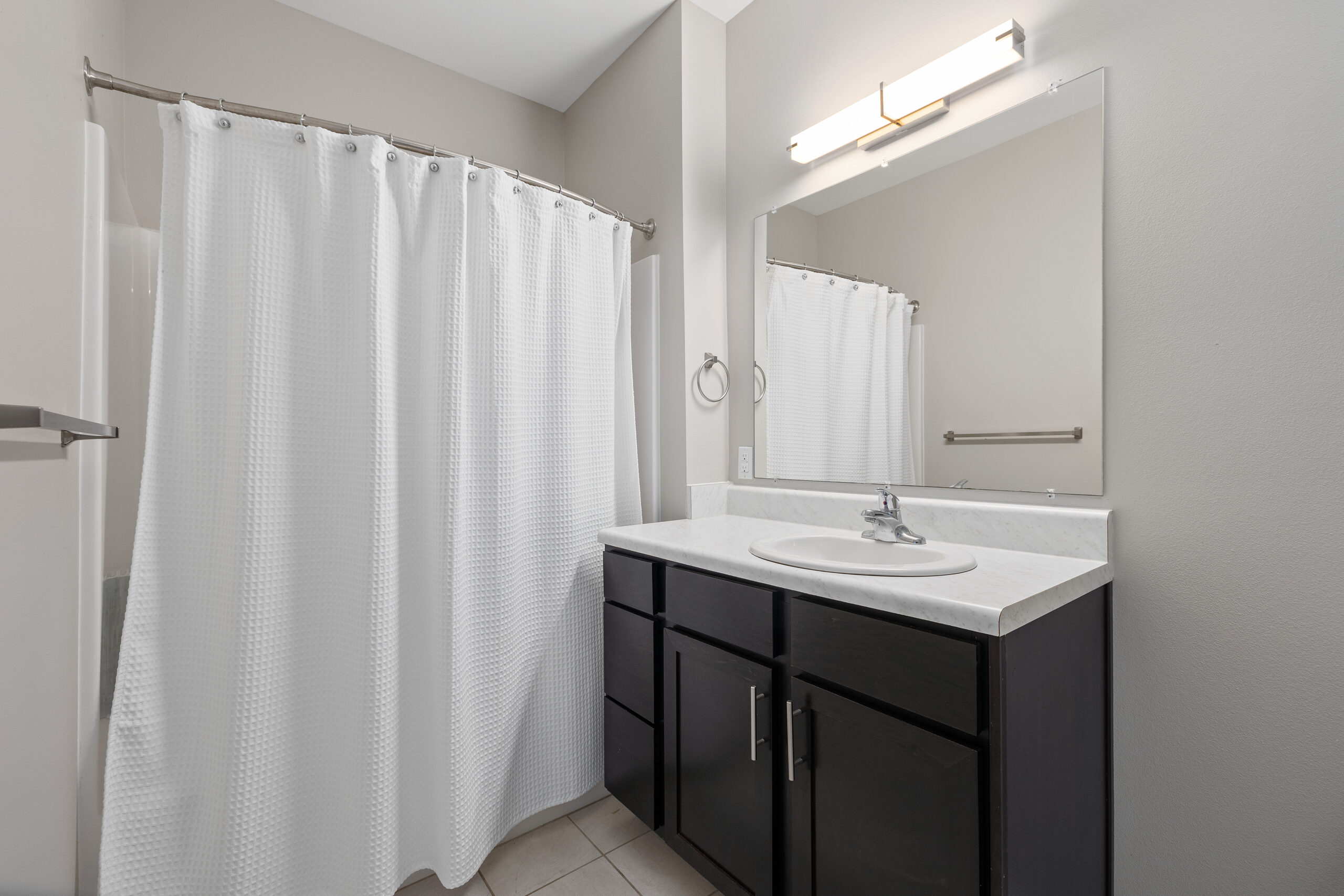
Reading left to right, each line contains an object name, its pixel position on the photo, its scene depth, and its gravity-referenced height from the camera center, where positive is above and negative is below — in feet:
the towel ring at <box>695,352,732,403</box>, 6.68 +0.95
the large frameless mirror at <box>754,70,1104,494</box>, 4.13 +1.12
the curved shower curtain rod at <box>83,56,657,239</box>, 4.12 +2.58
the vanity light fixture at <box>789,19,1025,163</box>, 4.37 +2.94
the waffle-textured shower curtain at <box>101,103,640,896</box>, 4.15 -0.69
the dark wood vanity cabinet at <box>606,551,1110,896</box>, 2.97 -1.85
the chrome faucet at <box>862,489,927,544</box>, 4.51 -0.63
